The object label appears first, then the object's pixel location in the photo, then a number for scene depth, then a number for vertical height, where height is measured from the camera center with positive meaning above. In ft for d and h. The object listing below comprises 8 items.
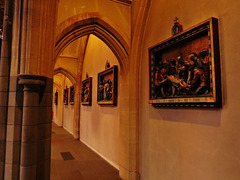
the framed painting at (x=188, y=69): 6.10 +1.38
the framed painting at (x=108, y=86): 13.76 +1.35
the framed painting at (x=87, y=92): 19.27 +1.17
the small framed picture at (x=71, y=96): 28.80 +0.97
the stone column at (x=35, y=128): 5.12 -0.84
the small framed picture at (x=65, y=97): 34.94 +1.01
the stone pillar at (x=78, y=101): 23.51 +0.11
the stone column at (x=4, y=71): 5.25 +0.97
